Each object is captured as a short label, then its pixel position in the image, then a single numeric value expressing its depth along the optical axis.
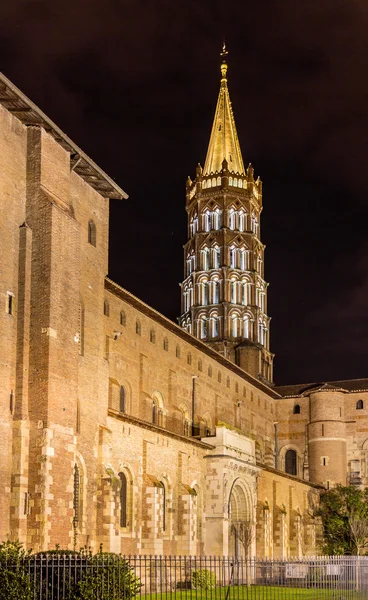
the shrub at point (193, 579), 35.23
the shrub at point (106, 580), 19.11
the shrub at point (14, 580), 19.44
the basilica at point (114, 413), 28.22
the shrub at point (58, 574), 19.14
